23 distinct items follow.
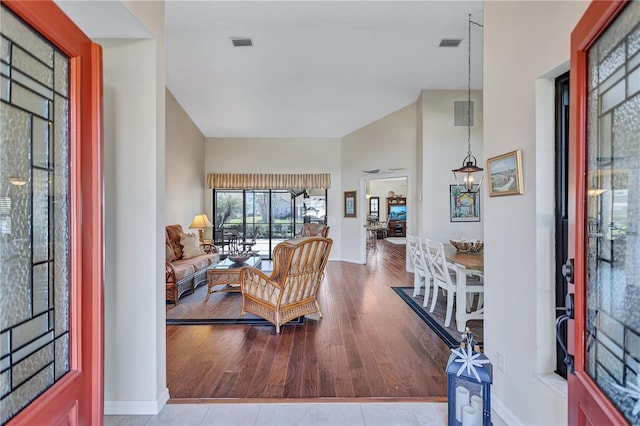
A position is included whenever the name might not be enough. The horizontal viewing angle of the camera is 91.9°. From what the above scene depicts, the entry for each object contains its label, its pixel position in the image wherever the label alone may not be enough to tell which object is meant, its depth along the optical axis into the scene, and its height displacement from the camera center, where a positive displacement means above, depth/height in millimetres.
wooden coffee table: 4527 -963
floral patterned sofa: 4375 -851
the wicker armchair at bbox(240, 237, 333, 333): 3240 -806
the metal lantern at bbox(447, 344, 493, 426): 1691 -1003
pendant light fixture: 4316 +687
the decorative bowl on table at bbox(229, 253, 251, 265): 4850 -746
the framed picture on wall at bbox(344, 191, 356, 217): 7973 +201
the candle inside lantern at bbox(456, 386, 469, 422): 1750 -1066
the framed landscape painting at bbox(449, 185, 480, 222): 6203 +151
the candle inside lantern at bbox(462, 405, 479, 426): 1688 -1121
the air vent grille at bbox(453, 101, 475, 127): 6093 +1927
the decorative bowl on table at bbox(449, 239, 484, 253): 3988 -451
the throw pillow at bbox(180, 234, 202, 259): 5532 -643
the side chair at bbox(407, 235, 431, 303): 4250 -762
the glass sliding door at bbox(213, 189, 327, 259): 8484 -56
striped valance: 8281 +808
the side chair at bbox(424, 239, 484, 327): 3514 -799
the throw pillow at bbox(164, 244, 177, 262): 4939 -692
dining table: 3326 -861
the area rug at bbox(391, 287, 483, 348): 3211 -1298
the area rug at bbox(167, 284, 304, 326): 3695 -1315
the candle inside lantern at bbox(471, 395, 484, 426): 1697 -1087
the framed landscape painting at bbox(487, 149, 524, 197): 1813 +236
